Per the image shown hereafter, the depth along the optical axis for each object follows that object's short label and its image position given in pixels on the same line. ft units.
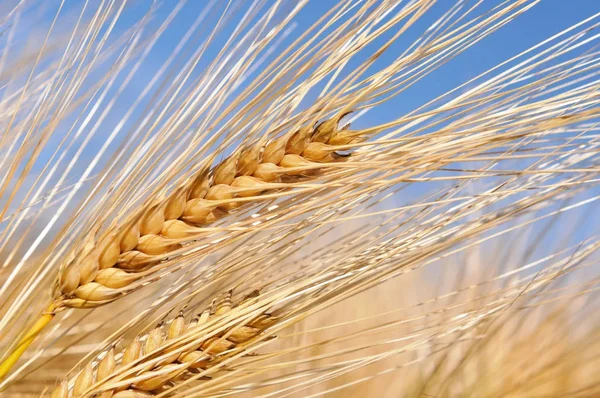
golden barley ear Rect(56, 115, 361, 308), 0.89
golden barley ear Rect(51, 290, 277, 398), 0.91
